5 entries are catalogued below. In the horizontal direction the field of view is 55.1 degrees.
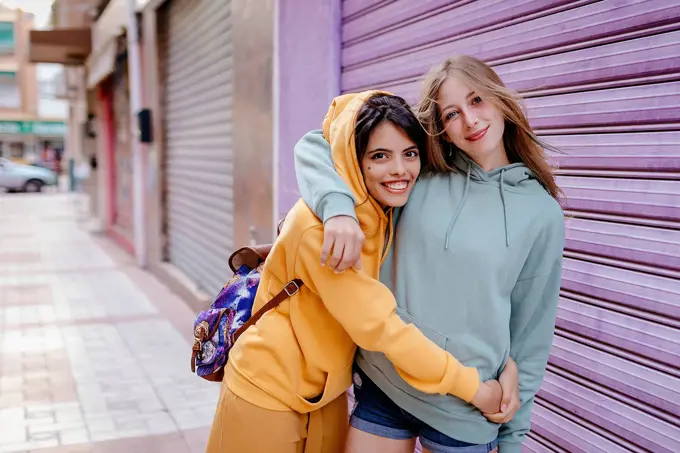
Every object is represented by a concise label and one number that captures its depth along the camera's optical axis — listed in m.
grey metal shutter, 6.46
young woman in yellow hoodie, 1.60
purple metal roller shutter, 2.12
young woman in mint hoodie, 1.63
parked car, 25.25
